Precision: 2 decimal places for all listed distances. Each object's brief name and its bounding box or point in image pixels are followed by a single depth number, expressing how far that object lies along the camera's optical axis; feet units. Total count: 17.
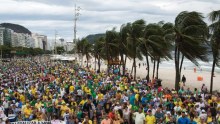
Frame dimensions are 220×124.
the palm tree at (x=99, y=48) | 183.01
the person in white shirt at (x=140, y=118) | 42.22
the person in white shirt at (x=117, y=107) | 49.16
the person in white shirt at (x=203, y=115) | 43.37
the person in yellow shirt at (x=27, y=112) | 48.57
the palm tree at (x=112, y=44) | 161.27
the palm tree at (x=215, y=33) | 86.13
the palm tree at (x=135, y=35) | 133.00
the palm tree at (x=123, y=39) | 142.82
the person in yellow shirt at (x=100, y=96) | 59.31
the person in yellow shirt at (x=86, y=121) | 39.86
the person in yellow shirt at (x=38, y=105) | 53.21
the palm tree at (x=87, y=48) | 247.15
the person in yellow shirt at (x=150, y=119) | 41.34
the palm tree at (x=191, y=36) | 94.17
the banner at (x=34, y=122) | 42.29
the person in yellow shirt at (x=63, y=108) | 49.13
